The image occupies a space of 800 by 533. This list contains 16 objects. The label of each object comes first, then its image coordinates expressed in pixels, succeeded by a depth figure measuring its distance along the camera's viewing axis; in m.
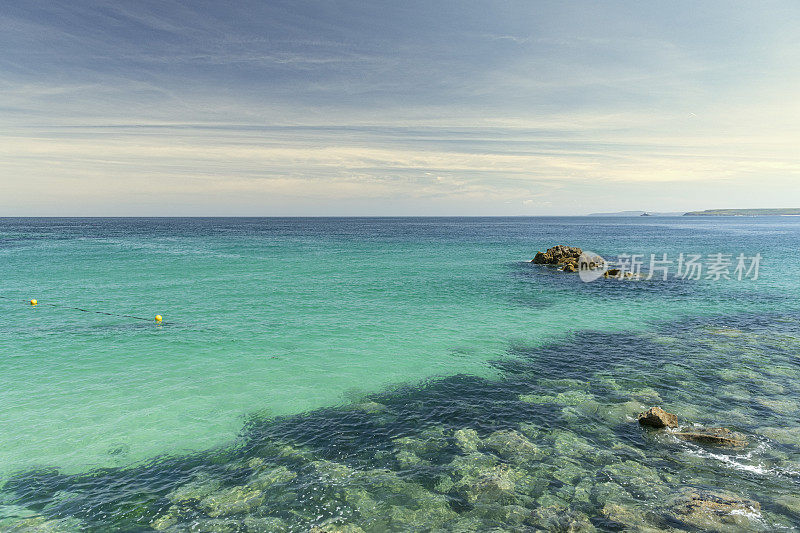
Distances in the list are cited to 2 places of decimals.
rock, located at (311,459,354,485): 13.78
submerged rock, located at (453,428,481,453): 15.49
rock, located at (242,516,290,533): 11.72
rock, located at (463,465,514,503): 12.87
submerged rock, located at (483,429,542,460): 14.95
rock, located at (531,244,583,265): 66.12
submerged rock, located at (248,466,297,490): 13.66
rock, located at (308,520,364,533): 11.68
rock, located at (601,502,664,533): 11.39
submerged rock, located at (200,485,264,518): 12.45
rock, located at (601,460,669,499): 12.80
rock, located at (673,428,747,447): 15.22
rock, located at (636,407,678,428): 16.28
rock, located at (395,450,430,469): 14.57
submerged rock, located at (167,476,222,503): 13.10
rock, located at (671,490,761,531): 11.43
